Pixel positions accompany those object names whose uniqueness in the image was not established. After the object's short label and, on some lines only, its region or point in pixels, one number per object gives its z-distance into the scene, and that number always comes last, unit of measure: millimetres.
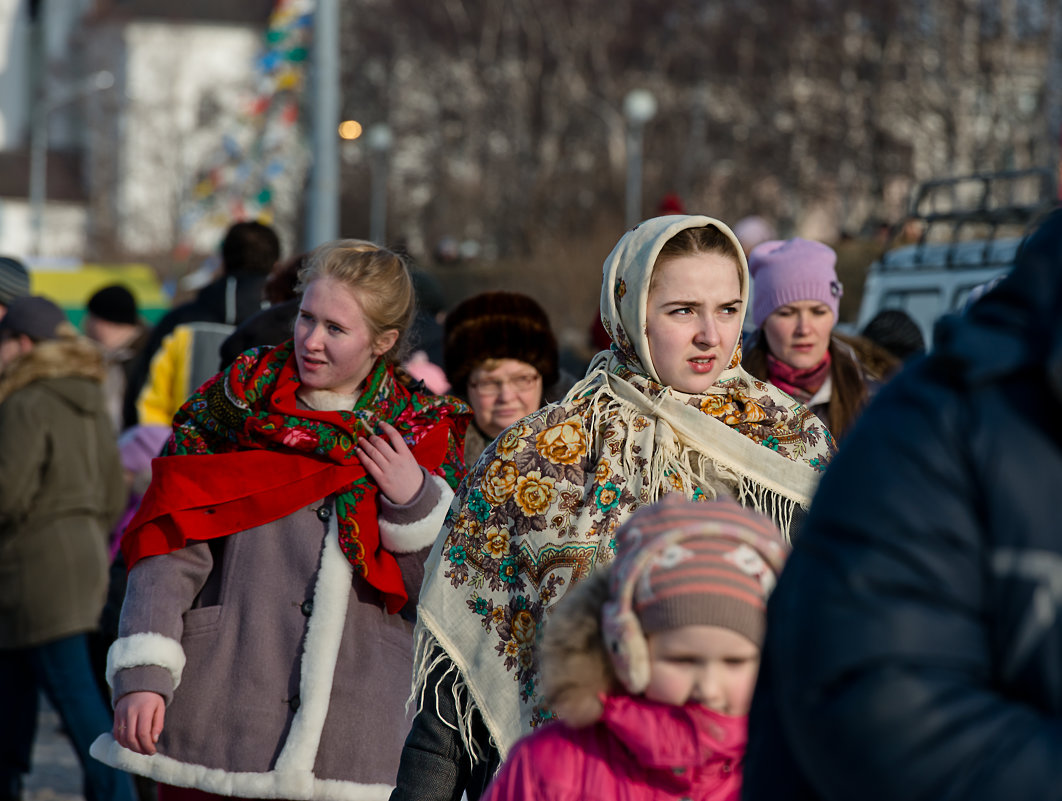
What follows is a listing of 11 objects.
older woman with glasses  9180
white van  15312
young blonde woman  7258
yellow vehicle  46156
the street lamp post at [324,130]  23359
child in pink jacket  4012
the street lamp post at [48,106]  103844
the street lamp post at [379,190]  78500
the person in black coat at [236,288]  13758
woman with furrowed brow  6039
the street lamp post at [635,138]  47937
